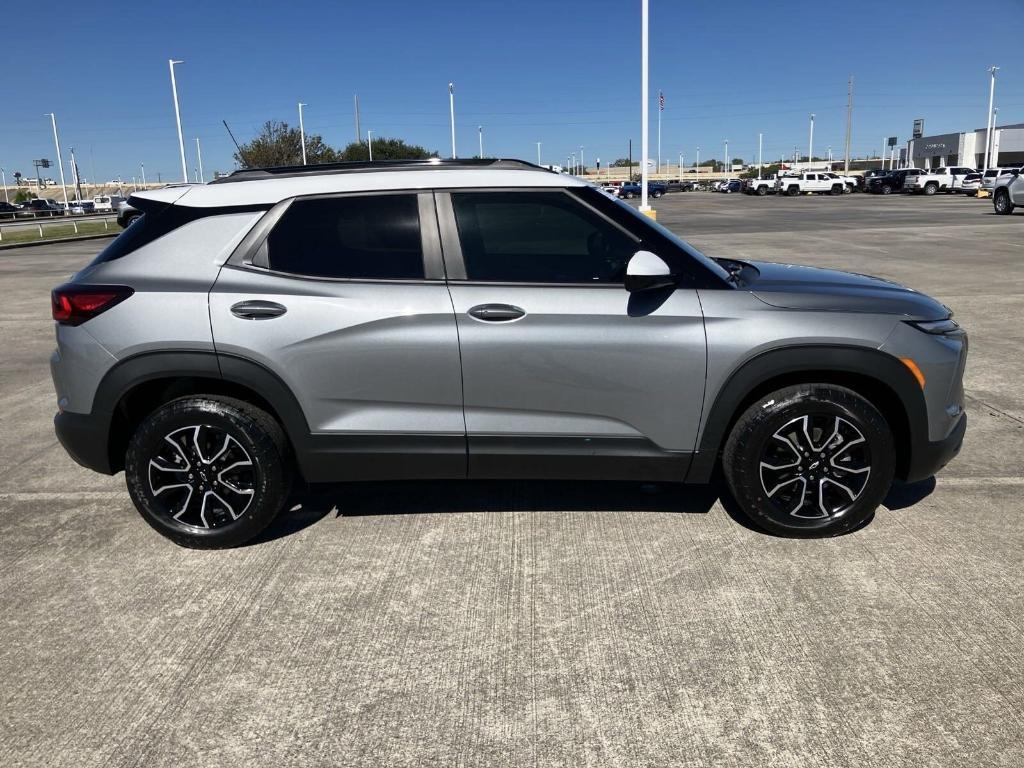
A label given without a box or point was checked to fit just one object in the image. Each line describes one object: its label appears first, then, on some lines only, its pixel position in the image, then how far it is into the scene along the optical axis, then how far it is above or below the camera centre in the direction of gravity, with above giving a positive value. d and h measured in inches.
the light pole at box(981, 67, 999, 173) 2699.3 +217.9
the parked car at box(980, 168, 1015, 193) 2066.9 -19.6
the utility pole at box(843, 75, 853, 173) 3594.5 +255.7
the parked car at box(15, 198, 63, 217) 2815.0 +1.1
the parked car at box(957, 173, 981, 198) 2180.1 -37.9
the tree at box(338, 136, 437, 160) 3037.4 +167.6
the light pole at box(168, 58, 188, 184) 1560.0 +166.7
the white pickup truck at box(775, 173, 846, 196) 2691.9 -21.8
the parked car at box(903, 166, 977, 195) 2251.5 -24.3
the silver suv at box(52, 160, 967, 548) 148.5 -29.0
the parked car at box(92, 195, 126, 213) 2998.5 +11.8
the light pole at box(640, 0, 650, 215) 908.6 +95.4
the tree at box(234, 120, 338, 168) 2303.2 +139.9
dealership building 3303.9 +87.2
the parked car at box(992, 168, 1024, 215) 1151.6 -33.0
